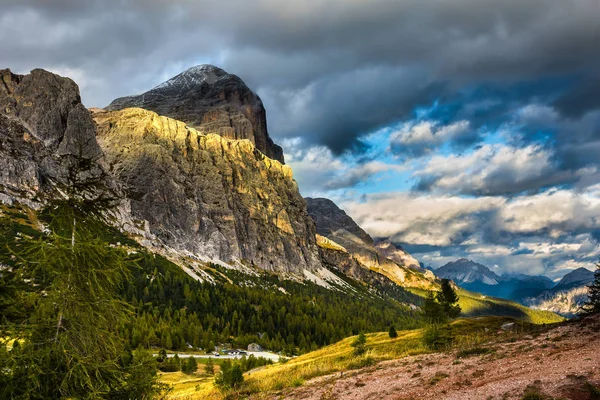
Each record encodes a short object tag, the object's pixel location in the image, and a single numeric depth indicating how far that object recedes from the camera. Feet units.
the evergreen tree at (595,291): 237.55
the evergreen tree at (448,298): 305.43
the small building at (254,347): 513.04
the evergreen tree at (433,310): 262.92
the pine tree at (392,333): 231.71
